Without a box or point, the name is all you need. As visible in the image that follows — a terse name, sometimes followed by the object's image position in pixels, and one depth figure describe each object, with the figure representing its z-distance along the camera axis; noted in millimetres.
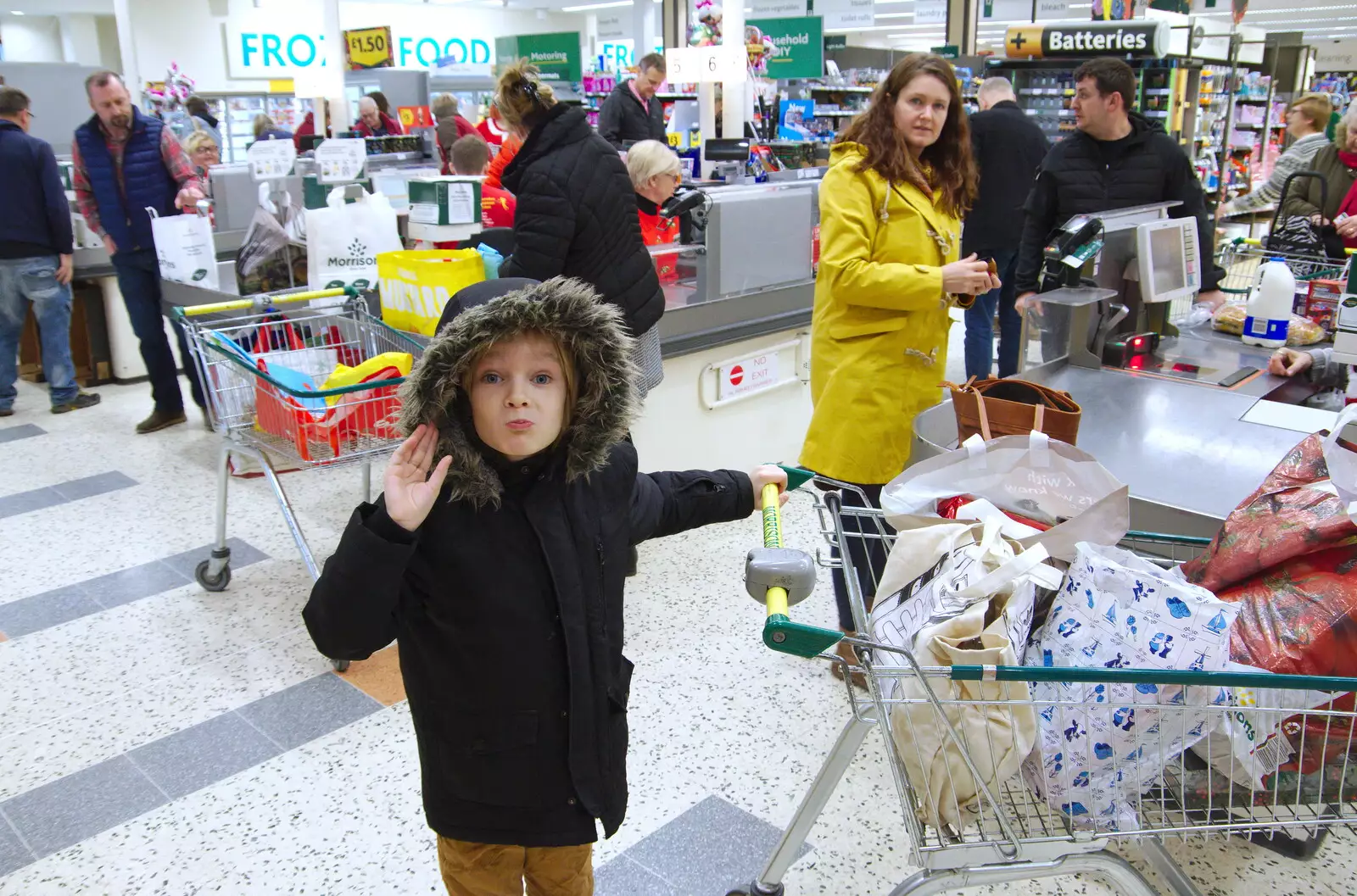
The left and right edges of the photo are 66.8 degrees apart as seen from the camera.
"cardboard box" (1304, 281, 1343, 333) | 3279
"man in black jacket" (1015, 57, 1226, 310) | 3688
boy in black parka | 1258
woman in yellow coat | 2434
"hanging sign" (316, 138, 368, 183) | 4656
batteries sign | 7801
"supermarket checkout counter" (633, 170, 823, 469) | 3811
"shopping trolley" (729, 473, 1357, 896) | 1229
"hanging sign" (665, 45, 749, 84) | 6598
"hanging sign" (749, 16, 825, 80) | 8578
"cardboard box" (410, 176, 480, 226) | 3740
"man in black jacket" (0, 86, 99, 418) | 5012
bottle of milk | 3125
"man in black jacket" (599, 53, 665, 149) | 7934
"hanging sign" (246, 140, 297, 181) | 5457
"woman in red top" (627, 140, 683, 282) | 3748
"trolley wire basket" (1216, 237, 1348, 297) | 3631
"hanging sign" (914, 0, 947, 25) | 10922
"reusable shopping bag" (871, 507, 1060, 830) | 1321
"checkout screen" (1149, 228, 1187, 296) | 3077
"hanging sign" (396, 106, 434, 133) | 11352
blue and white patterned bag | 1329
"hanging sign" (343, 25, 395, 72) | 11352
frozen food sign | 10727
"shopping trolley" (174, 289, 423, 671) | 2820
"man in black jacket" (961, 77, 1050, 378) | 5180
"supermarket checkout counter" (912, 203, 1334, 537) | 1987
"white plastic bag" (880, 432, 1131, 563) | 1673
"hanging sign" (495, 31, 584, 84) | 12008
